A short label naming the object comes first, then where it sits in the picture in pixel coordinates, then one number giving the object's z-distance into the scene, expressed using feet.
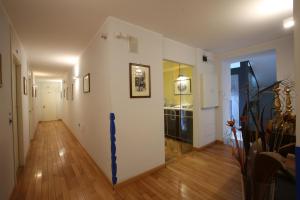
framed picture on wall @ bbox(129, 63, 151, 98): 7.38
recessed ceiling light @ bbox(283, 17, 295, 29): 7.09
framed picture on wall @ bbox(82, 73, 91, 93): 10.07
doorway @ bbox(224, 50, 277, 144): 13.33
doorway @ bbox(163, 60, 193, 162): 12.42
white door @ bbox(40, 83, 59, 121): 27.37
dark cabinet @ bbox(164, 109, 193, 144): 12.66
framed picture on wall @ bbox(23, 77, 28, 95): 10.46
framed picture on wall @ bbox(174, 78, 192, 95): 14.22
